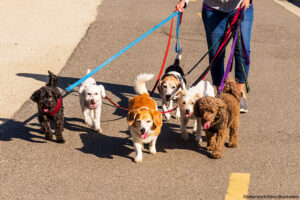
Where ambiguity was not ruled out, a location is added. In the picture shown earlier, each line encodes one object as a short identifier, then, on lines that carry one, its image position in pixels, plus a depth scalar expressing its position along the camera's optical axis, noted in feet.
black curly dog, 34.09
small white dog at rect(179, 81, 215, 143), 35.35
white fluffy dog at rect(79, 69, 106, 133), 37.50
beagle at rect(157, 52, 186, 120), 40.29
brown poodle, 31.40
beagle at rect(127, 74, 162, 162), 31.86
